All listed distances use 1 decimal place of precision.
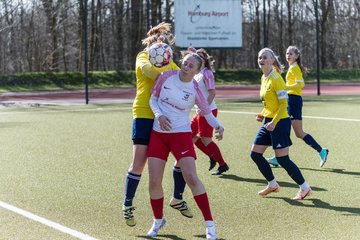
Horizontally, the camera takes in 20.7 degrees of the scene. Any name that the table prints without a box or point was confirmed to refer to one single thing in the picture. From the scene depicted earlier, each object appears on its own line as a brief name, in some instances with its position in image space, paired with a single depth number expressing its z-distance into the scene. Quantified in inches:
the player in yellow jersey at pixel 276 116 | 438.7
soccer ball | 359.2
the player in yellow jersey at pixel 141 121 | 360.3
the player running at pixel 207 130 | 532.4
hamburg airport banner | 2073.2
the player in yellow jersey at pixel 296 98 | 579.7
